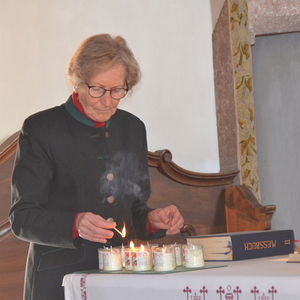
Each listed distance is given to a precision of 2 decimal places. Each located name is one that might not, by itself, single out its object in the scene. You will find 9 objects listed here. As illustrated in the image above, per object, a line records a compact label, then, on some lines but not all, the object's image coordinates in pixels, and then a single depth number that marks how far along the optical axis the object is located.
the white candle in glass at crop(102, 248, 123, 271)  2.76
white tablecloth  2.52
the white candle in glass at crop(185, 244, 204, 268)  2.74
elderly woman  2.86
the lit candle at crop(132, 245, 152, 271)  2.73
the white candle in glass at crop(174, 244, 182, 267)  2.81
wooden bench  3.93
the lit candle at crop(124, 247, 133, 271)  2.75
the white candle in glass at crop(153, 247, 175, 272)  2.70
